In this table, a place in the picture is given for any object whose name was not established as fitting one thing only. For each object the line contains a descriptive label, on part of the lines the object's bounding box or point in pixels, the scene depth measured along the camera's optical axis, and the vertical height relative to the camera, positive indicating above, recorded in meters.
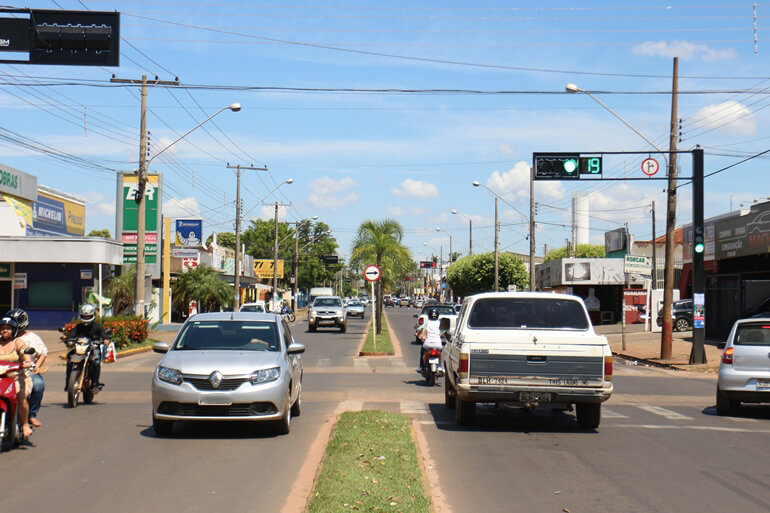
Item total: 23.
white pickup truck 12.01 -1.19
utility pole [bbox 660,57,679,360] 27.61 +1.84
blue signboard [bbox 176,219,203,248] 59.12 +3.03
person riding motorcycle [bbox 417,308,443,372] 19.20 -1.22
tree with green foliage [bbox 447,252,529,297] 81.31 +0.73
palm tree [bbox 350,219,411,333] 47.38 +1.75
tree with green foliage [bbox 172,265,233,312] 52.38 -0.76
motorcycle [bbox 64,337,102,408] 14.77 -1.51
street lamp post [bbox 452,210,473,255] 84.41 +3.80
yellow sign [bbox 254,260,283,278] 98.94 +1.08
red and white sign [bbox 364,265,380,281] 35.47 +0.24
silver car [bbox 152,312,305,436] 11.12 -1.39
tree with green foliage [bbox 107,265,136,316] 44.12 -0.88
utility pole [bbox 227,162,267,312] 49.59 +3.32
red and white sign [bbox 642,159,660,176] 27.28 +3.69
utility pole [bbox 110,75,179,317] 31.28 +2.79
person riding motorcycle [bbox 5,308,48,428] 10.53 -1.00
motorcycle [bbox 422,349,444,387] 19.31 -1.91
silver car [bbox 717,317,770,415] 14.39 -1.39
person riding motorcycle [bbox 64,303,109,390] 14.99 -0.95
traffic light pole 26.16 +0.85
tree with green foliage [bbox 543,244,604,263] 125.49 +4.46
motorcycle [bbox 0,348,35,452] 9.62 -1.44
